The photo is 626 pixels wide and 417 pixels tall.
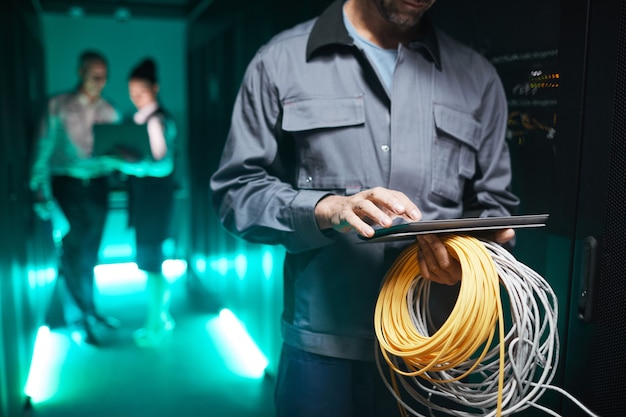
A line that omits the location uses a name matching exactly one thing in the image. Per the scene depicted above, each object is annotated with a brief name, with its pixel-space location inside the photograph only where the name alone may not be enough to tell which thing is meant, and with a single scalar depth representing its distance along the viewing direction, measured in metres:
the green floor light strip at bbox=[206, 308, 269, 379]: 2.47
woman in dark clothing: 2.18
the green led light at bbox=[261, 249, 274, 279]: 2.72
